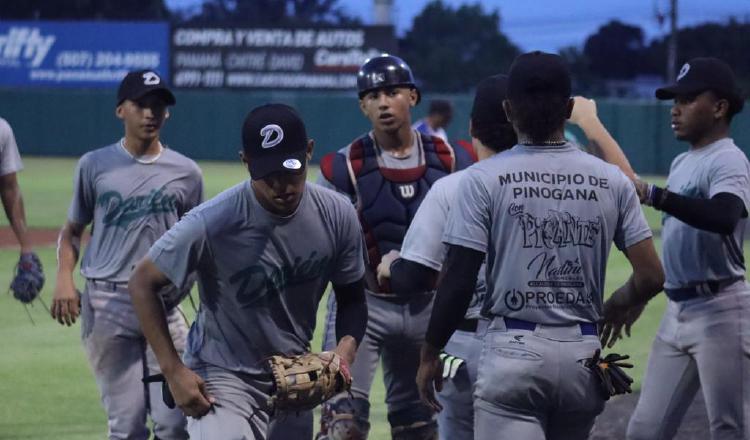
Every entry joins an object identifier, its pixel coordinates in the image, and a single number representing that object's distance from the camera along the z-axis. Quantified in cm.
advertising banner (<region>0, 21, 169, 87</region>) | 7378
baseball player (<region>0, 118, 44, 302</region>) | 1272
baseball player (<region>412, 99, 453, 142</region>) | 3164
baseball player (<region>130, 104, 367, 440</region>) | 738
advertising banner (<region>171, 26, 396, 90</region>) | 6562
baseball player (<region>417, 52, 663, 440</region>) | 699
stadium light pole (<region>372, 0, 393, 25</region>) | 7126
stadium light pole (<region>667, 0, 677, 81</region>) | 7396
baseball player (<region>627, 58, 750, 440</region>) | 947
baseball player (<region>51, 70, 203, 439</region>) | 1055
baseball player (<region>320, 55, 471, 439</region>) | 1048
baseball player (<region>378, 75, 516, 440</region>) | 840
